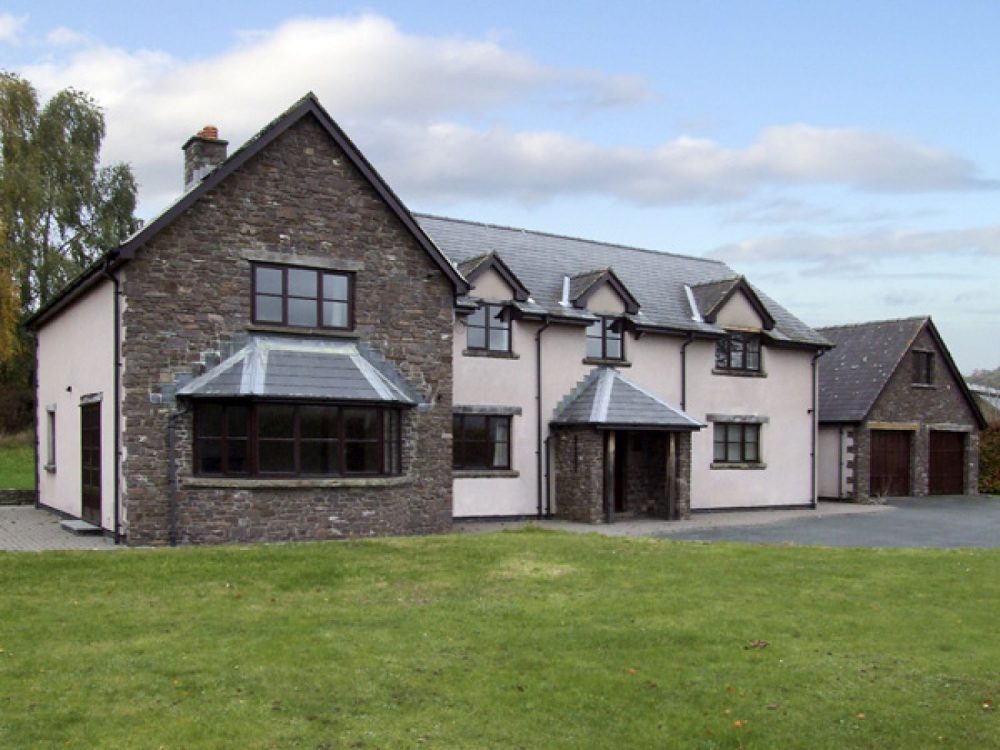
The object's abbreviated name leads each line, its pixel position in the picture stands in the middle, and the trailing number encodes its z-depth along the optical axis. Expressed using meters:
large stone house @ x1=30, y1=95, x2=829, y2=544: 18.81
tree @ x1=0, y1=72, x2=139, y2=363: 43.69
